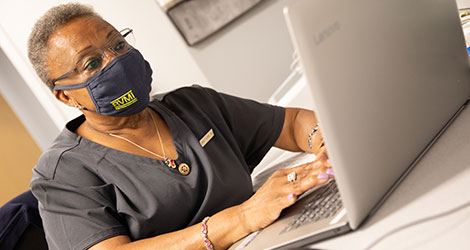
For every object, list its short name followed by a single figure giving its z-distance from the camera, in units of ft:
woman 4.04
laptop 2.45
